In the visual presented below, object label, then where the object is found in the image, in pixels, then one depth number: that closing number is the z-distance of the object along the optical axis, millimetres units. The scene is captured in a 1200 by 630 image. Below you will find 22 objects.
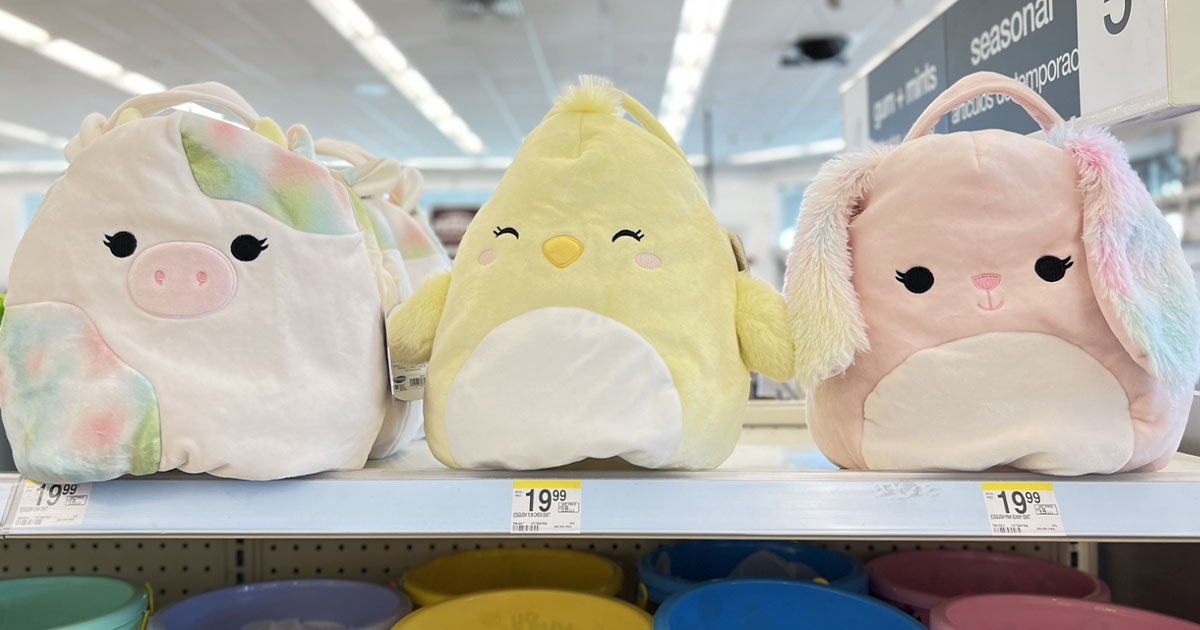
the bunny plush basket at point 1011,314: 600
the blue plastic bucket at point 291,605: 756
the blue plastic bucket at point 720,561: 798
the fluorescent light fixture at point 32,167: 9273
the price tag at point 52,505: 597
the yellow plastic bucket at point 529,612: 711
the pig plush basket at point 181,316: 590
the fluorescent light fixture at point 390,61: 4512
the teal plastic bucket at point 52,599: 801
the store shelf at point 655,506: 575
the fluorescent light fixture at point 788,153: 8820
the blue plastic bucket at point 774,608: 703
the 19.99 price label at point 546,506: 577
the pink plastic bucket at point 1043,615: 684
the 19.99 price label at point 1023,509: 575
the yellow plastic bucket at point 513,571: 862
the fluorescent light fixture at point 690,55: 4625
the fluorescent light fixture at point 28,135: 7251
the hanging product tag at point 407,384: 736
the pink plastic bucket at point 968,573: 853
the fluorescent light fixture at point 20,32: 4492
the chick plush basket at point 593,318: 602
